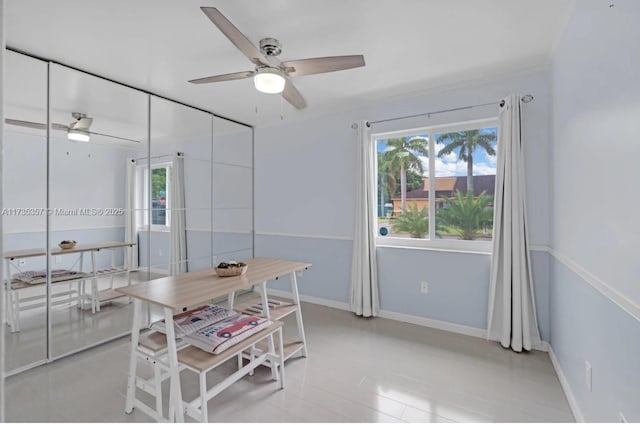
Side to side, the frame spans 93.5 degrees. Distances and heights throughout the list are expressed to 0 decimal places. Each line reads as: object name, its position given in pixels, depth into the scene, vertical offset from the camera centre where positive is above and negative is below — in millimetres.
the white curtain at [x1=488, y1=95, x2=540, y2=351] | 2613 -242
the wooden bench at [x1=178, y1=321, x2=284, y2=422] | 1614 -822
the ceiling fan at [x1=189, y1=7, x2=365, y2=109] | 1818 +951
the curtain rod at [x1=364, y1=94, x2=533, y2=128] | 2662 +1029
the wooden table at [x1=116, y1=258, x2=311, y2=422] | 1607 -486
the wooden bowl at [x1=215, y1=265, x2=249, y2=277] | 2166 -438
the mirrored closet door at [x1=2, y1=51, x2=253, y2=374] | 2355 +97
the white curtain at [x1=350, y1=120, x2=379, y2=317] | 3406 -245
